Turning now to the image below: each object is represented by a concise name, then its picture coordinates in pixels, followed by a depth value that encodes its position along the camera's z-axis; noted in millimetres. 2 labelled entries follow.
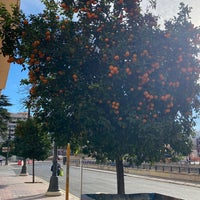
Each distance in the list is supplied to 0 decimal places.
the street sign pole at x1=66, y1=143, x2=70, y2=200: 5116
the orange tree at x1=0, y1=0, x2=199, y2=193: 3962
